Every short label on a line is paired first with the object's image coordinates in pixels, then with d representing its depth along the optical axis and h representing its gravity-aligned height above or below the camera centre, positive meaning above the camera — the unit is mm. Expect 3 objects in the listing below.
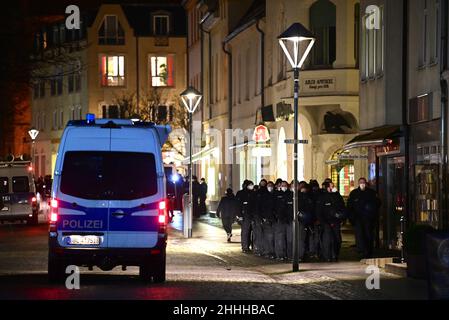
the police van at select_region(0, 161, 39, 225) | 45906 +494
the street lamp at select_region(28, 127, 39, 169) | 69256 +3878
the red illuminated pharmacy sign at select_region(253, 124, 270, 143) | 45781 +2509
